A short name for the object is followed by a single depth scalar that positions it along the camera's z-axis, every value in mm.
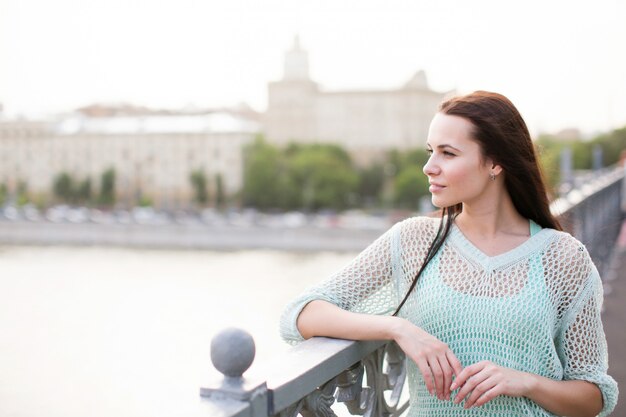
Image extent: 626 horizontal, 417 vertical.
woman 1341
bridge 928
